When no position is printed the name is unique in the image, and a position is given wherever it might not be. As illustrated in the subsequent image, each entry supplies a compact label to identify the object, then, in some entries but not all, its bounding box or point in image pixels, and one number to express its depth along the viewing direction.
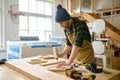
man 1.52
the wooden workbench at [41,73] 1.10
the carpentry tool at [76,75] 1.01
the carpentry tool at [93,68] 1.24
